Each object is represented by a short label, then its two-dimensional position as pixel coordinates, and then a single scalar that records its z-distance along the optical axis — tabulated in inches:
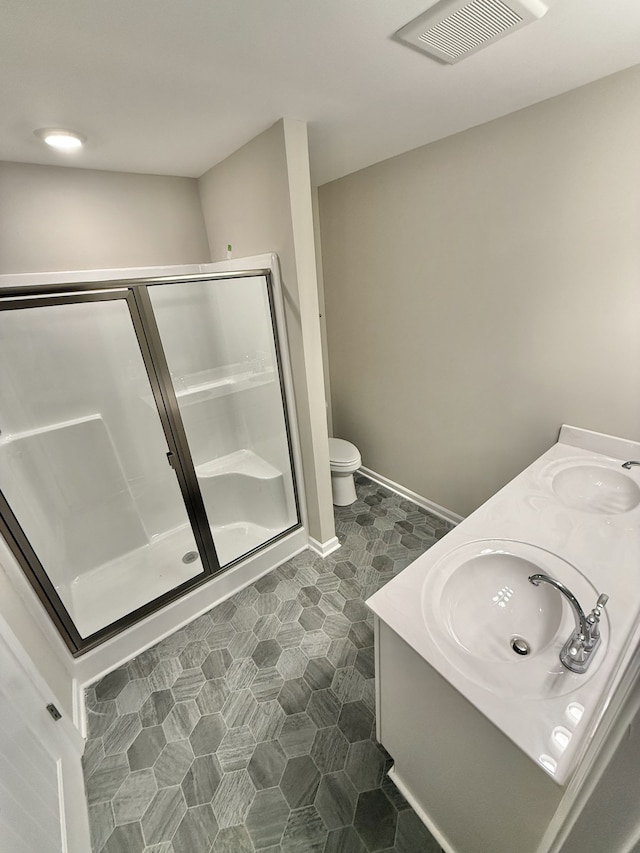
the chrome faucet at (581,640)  32.5
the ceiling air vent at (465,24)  34.3
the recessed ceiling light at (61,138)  54.1
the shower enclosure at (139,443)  71.1
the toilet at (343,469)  101.8
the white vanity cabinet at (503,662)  29.5
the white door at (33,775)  34.2
